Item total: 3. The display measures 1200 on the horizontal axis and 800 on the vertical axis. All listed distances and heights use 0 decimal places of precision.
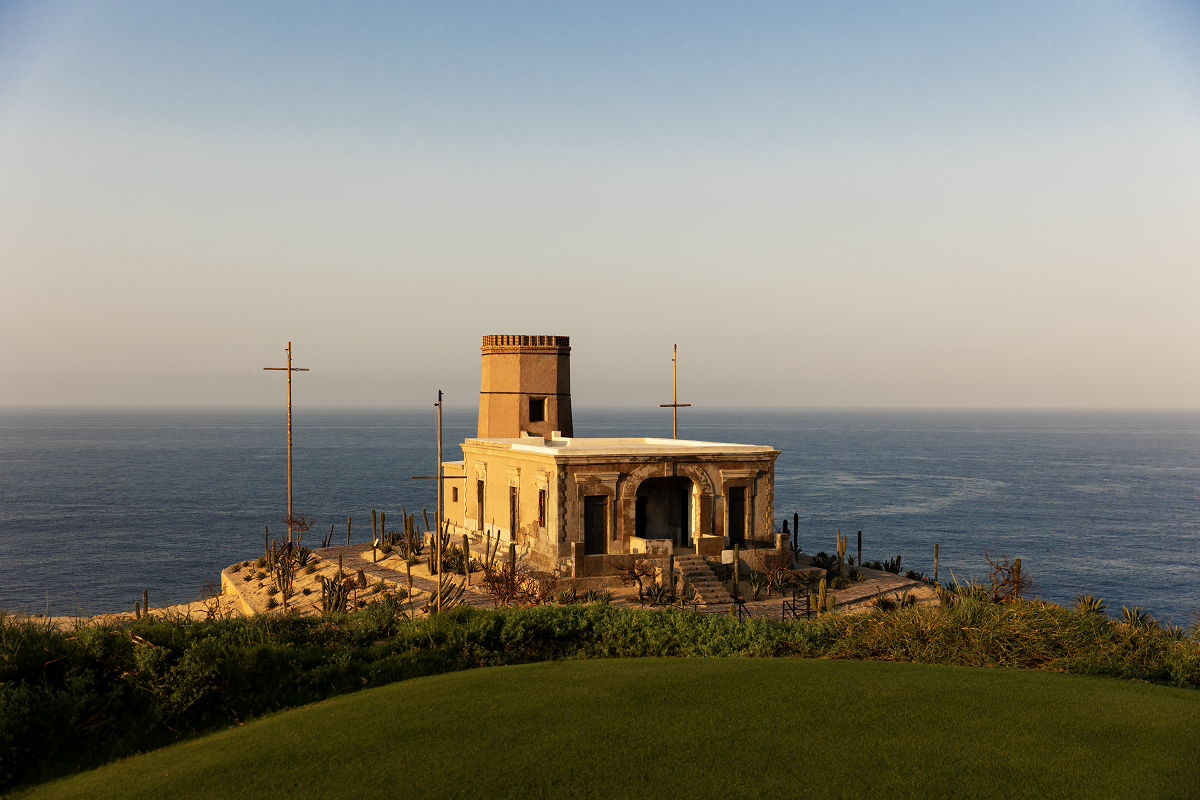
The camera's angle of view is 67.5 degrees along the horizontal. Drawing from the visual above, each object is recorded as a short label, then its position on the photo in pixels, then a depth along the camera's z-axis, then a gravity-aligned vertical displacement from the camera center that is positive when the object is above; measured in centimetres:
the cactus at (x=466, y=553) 3290 -563
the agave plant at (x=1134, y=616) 1862 -583
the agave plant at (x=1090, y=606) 1664 -440
